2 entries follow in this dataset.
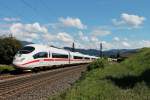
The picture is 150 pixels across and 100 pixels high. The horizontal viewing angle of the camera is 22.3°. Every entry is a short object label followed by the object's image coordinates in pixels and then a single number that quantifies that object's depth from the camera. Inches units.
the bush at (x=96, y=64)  1495.6
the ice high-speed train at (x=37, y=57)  1433.3
